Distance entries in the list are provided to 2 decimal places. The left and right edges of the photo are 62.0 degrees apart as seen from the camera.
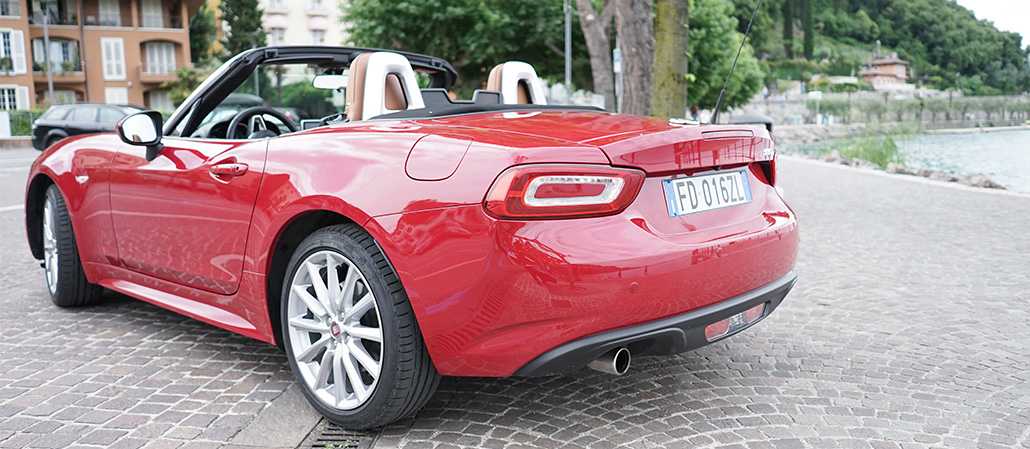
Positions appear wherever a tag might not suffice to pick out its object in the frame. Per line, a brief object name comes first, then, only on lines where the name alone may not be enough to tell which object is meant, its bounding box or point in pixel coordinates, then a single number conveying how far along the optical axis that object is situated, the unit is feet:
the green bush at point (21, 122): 112.37
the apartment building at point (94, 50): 153.48
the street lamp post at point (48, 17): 131.42
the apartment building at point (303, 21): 231.09
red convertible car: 8.07
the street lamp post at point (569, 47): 82.79
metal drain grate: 9.29
